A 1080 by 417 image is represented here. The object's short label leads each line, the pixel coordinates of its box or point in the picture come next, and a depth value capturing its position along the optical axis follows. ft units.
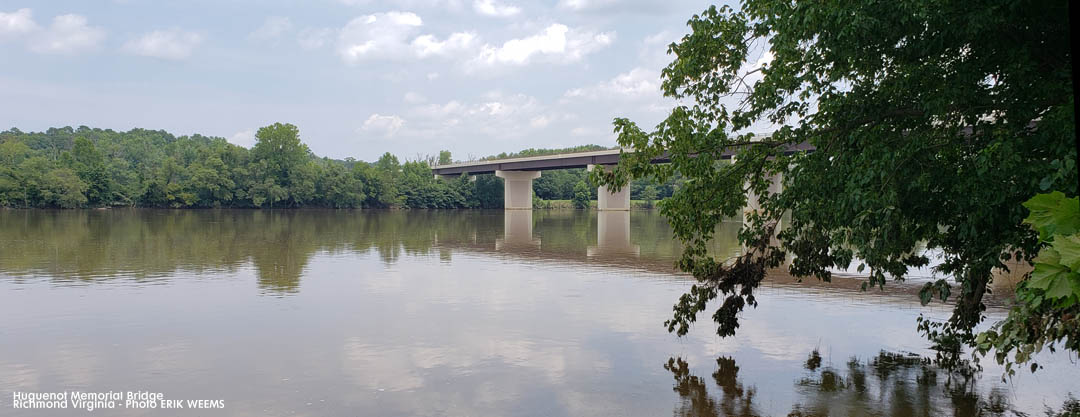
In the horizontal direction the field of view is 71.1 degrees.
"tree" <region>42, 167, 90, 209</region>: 303.68
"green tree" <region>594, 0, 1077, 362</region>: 28.17
